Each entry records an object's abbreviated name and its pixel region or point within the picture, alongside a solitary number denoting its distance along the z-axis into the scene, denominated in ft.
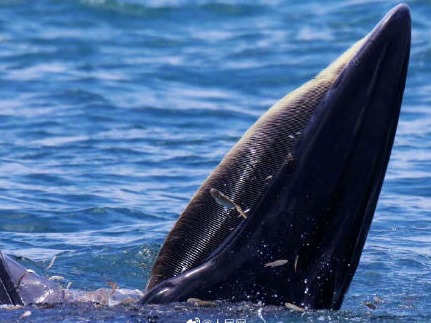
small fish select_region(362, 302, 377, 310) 34.17
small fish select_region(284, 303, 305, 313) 27.96
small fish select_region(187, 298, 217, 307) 28.09
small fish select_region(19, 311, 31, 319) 28.81
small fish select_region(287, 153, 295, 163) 27.25
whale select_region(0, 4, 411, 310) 26.71
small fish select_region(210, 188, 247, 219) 27.91
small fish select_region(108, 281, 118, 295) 31.45
